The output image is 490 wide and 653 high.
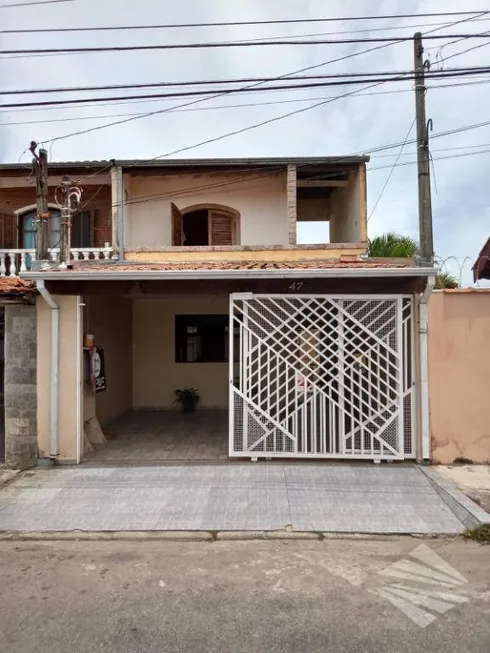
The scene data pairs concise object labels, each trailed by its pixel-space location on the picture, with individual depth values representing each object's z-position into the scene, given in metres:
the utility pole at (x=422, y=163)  8.43
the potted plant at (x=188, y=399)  11.84
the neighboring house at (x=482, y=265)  11.21
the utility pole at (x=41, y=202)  7.47
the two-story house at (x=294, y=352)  6.85
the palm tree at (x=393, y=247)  12.19
